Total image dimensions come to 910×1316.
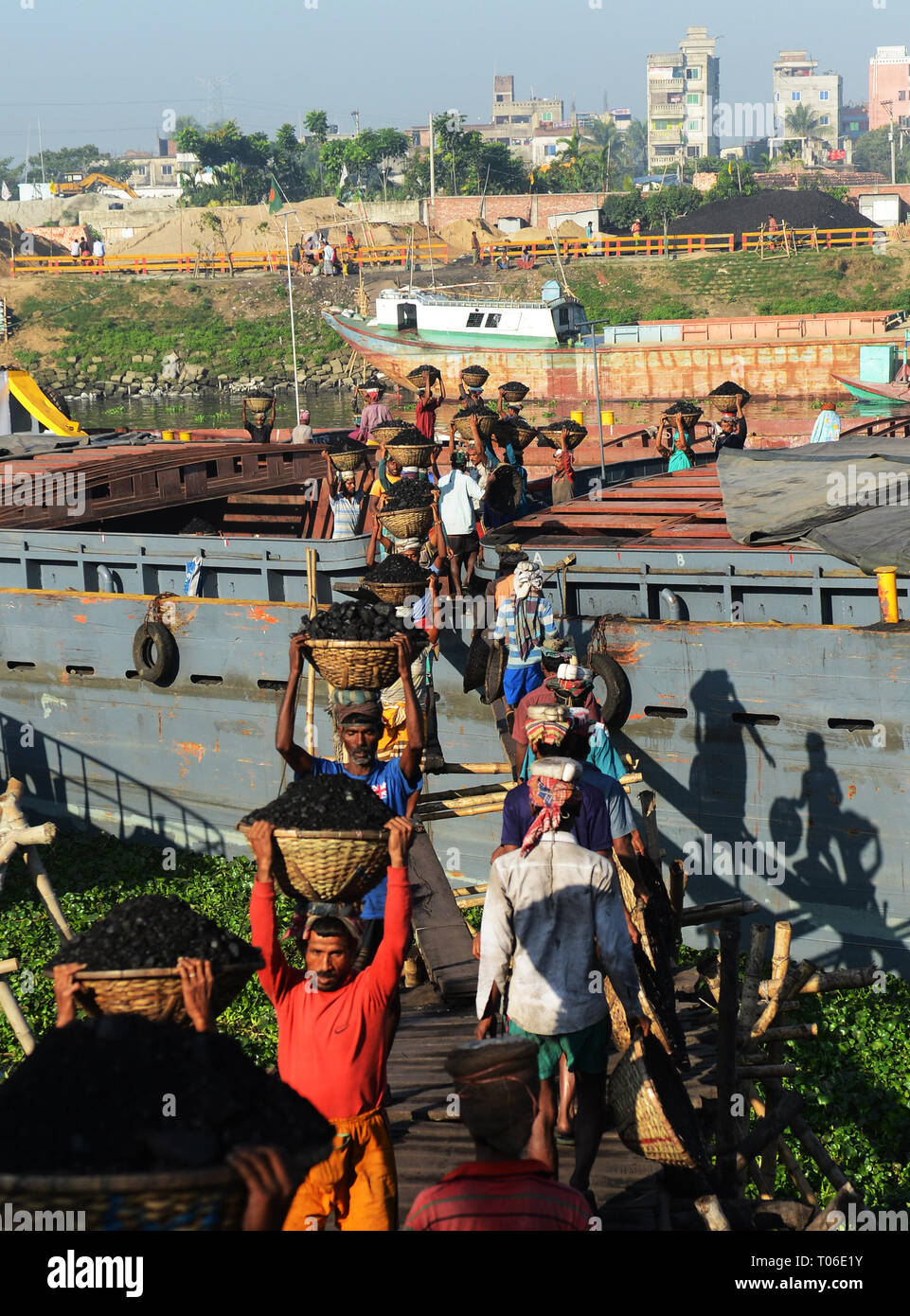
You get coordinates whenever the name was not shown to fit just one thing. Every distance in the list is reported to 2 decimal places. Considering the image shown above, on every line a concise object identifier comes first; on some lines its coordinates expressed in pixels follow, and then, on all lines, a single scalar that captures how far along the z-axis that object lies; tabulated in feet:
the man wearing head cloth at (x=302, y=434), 70.59
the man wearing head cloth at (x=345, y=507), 49.47
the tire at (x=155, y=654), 50.70
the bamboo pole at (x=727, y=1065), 21.52
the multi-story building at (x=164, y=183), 461.78
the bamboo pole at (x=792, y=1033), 25.68
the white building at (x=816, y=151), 520.46
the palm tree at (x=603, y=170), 343.81
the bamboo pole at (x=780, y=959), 26.20
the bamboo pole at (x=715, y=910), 25.07
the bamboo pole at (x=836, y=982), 25.93
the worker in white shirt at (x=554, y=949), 18.51
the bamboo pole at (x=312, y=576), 39.32
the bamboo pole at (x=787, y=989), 25.84
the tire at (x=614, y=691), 42.47
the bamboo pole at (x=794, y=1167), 24.11
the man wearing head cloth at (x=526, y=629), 32.91
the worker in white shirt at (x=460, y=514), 44.68
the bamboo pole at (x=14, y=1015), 26.32
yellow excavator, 411.34
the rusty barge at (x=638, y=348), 146.82
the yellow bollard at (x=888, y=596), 38.68
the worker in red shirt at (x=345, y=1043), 16.29
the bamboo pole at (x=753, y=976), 25.75
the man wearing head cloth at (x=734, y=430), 58.80
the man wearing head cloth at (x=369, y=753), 21.68
